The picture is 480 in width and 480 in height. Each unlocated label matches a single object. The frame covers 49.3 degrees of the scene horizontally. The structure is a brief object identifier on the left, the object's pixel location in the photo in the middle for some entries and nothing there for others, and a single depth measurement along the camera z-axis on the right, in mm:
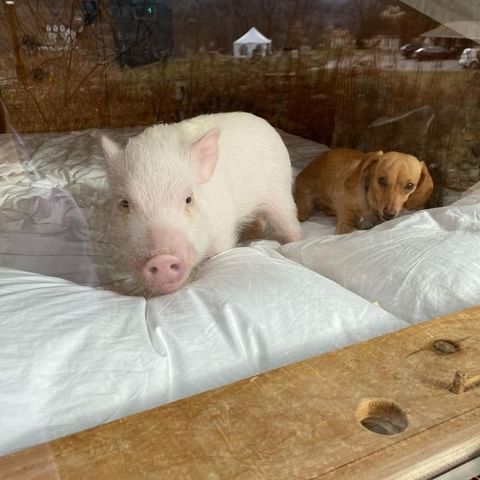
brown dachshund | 1438
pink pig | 1013
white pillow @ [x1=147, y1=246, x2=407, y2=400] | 739
